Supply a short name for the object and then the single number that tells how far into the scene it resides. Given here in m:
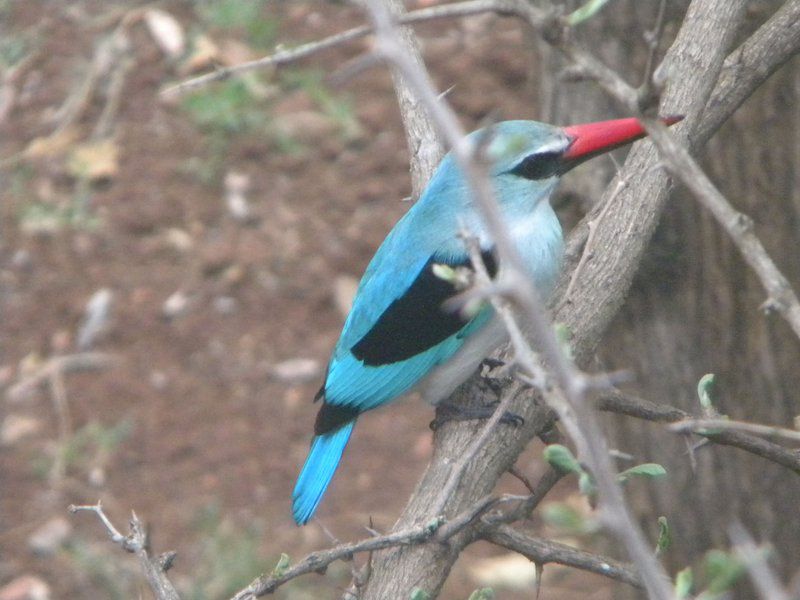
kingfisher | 5.68
